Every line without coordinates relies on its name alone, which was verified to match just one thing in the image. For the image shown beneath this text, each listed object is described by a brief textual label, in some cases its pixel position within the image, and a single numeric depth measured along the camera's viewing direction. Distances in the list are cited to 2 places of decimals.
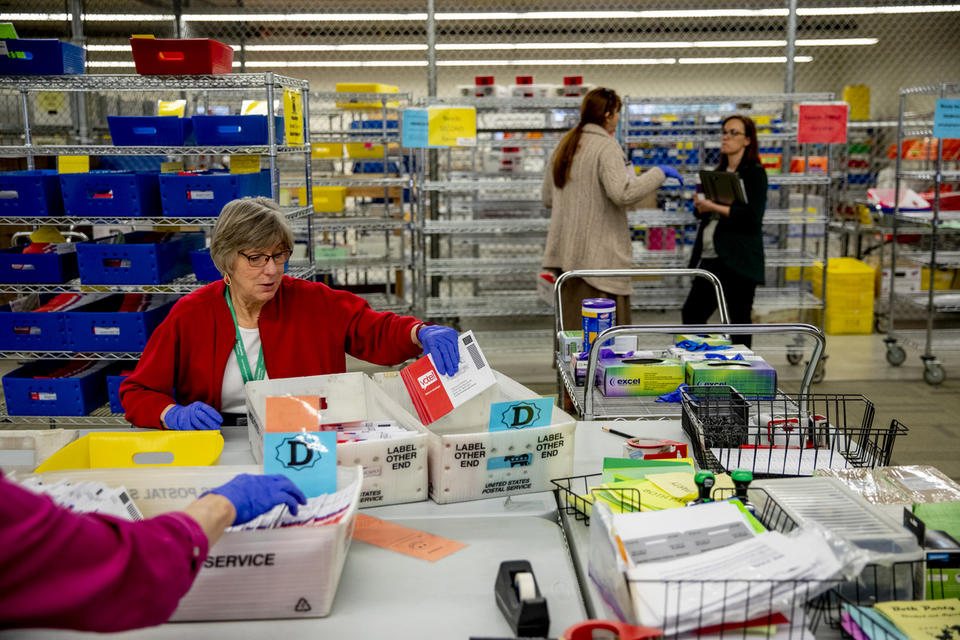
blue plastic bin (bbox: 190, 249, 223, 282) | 4.30
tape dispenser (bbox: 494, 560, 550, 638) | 1.42
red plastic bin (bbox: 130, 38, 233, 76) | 4.05
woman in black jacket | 5.11
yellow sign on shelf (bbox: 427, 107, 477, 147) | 5.52
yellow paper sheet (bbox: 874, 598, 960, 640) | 1.37
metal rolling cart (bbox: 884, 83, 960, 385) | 5.82
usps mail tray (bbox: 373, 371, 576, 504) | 1.92
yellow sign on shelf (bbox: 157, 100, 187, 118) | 4.86
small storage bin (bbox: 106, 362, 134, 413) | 4.28
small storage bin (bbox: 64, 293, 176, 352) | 4.23
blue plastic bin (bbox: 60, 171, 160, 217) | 4.11
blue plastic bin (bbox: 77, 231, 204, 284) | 4.18
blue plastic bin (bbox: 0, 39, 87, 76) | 4.16
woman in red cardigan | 2.53
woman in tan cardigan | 4.64
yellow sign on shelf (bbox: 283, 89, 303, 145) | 4.17
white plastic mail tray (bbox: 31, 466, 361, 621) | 1.44
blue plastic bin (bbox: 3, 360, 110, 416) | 4.25
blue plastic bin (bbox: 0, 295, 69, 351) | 4.25
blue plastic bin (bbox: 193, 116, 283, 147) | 4.12
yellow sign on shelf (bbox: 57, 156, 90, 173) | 4.33
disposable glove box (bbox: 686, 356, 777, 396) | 2.53
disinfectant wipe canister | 2.82
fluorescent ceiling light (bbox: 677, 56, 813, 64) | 14.98
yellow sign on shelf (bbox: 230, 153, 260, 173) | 4.37
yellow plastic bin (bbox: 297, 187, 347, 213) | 6.36
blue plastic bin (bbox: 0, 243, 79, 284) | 4.27
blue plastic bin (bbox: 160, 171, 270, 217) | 4.11
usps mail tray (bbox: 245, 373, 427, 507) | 1.89
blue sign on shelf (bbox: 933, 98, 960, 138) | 5.61
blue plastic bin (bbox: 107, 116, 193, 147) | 4.21
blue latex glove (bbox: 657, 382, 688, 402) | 2.62
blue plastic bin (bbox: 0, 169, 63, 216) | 4.14
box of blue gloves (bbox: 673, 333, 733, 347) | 2.90
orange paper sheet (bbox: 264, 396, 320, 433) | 1.65
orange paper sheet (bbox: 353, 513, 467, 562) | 1.74
